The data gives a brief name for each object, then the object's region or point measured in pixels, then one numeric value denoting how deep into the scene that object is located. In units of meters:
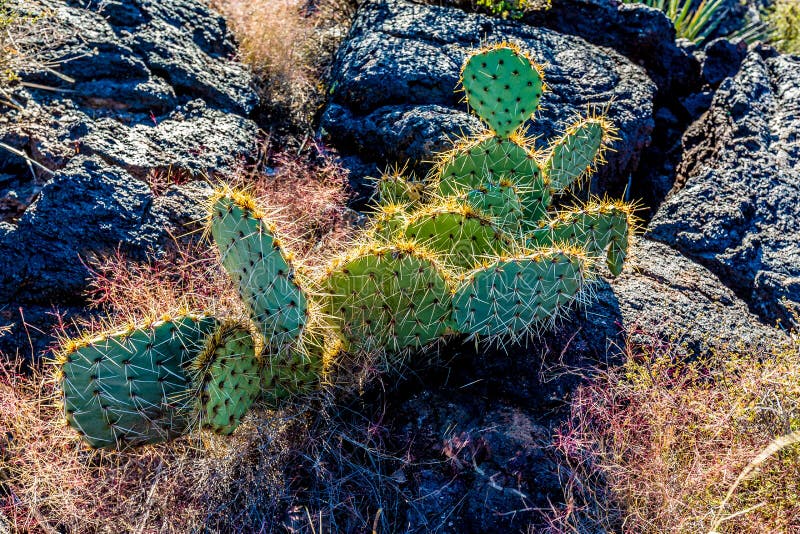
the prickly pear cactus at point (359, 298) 2.39
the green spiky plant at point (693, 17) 6.04
